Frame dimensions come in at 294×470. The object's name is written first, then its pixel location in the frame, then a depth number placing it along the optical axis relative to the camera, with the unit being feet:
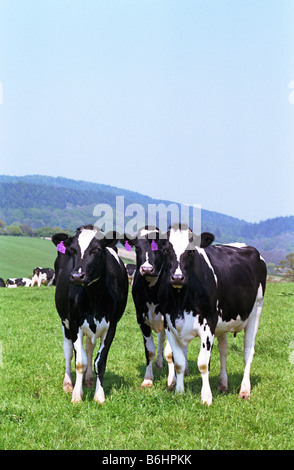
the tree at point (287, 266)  208.13
